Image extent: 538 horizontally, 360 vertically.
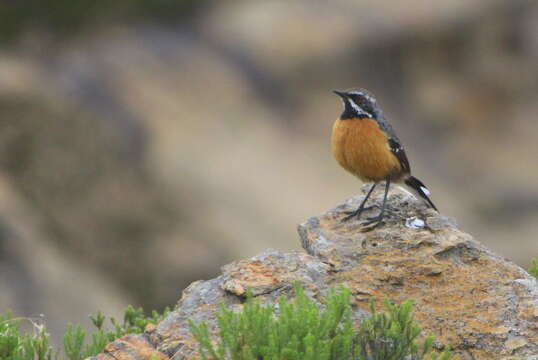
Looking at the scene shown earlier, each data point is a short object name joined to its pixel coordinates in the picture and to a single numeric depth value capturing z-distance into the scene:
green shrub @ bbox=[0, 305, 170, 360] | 10.23
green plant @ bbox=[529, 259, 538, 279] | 12.03
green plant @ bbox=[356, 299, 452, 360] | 8.45
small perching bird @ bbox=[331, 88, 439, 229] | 13.20
